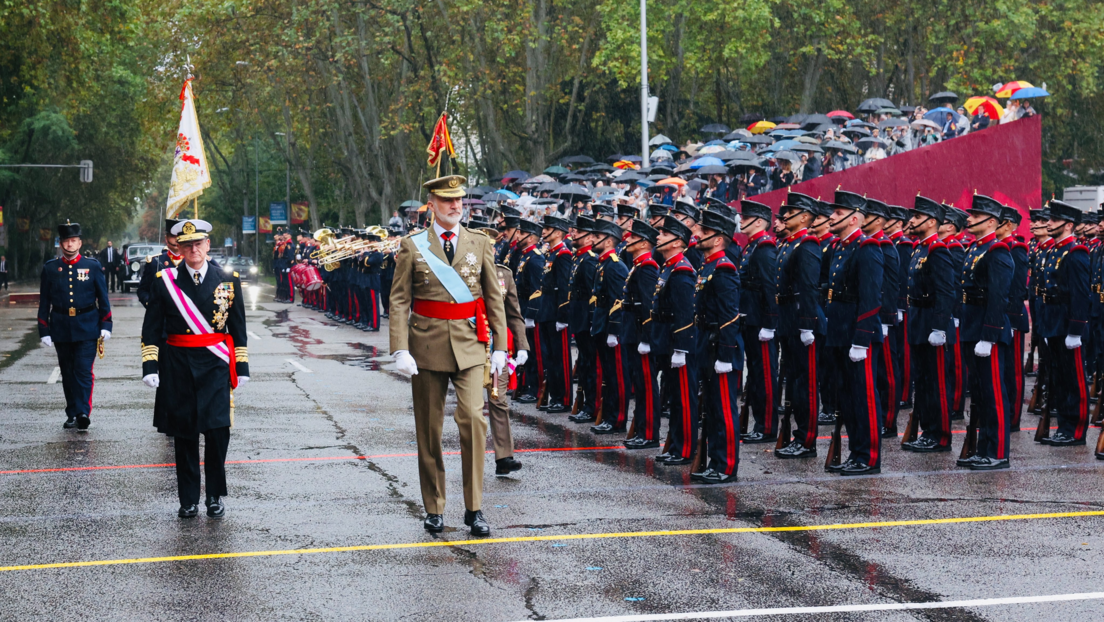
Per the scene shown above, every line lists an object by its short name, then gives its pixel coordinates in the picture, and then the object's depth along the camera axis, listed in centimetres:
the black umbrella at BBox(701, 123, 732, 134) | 3641
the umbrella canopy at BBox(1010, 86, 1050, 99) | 2521
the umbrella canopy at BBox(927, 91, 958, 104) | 2784
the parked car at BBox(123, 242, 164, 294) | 5203
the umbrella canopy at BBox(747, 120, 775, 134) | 3425
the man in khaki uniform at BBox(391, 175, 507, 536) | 791
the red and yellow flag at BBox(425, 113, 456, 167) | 2462
